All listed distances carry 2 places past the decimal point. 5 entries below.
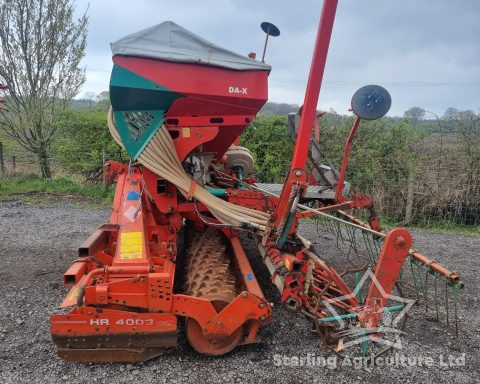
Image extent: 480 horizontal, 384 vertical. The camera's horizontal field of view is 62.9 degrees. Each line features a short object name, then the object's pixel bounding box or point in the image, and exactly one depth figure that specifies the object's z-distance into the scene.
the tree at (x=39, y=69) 9.27
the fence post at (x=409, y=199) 7.60
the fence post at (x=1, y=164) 9.77
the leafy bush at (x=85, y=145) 9.12
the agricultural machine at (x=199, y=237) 2.67
